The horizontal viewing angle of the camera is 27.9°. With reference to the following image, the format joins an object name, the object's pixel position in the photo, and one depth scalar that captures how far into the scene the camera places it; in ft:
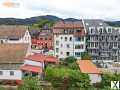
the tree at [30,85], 36.18
